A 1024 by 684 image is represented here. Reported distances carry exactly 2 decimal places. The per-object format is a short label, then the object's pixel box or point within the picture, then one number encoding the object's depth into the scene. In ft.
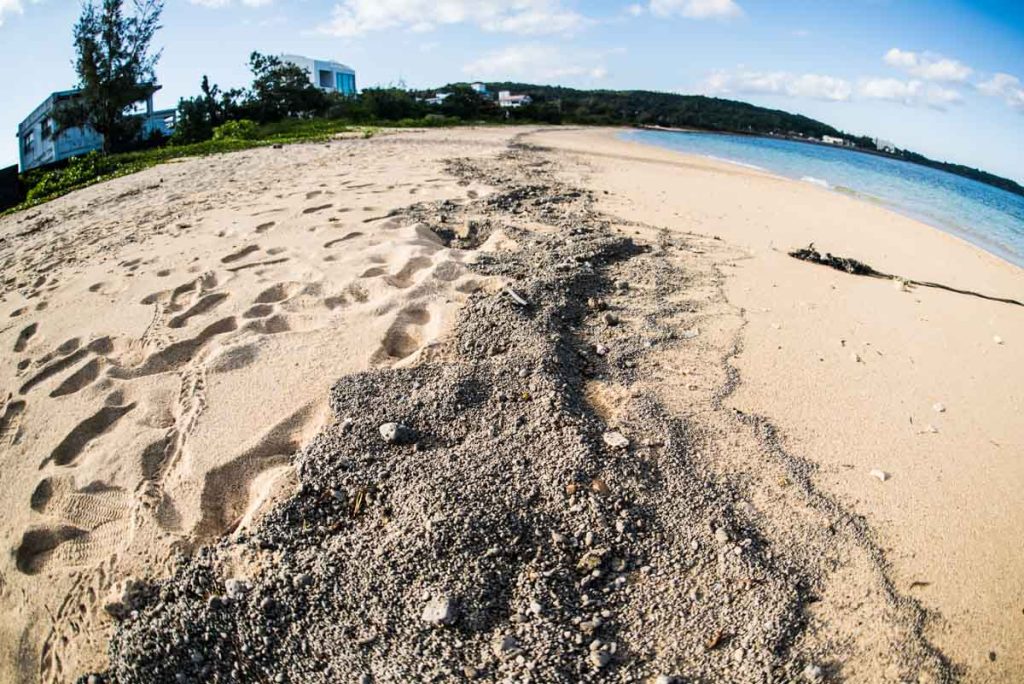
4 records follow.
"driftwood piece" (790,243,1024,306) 14.75
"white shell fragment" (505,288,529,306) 10.05
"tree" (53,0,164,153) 49.47
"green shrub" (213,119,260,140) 50.01
